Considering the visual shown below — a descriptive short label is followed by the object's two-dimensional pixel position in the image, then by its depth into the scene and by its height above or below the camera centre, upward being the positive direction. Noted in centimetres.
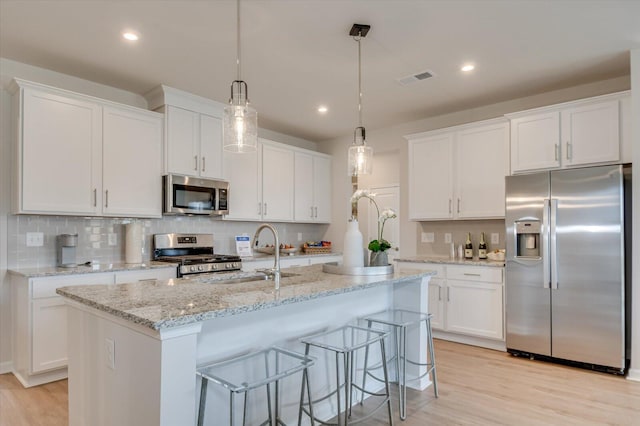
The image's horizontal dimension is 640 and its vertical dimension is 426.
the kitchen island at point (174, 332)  145 -55
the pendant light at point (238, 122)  229 +57
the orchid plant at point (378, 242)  282 -18
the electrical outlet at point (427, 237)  511 -25
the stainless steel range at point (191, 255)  393 -41
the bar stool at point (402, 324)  256 -81
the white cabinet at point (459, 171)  427 +54
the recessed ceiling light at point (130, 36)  294 +139
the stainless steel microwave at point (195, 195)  406 +25
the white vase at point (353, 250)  275 -23
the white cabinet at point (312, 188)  569 +46
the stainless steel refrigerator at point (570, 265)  333 -43
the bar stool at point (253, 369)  162 -77
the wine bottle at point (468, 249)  459 -37
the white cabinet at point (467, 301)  402 -90
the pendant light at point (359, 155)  302 +49
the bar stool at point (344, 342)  207 -82
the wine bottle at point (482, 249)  451 -37
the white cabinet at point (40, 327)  304 -87
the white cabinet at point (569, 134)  351 +80
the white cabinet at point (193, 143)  412 +83
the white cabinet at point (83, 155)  321 +57
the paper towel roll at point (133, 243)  390 -25
